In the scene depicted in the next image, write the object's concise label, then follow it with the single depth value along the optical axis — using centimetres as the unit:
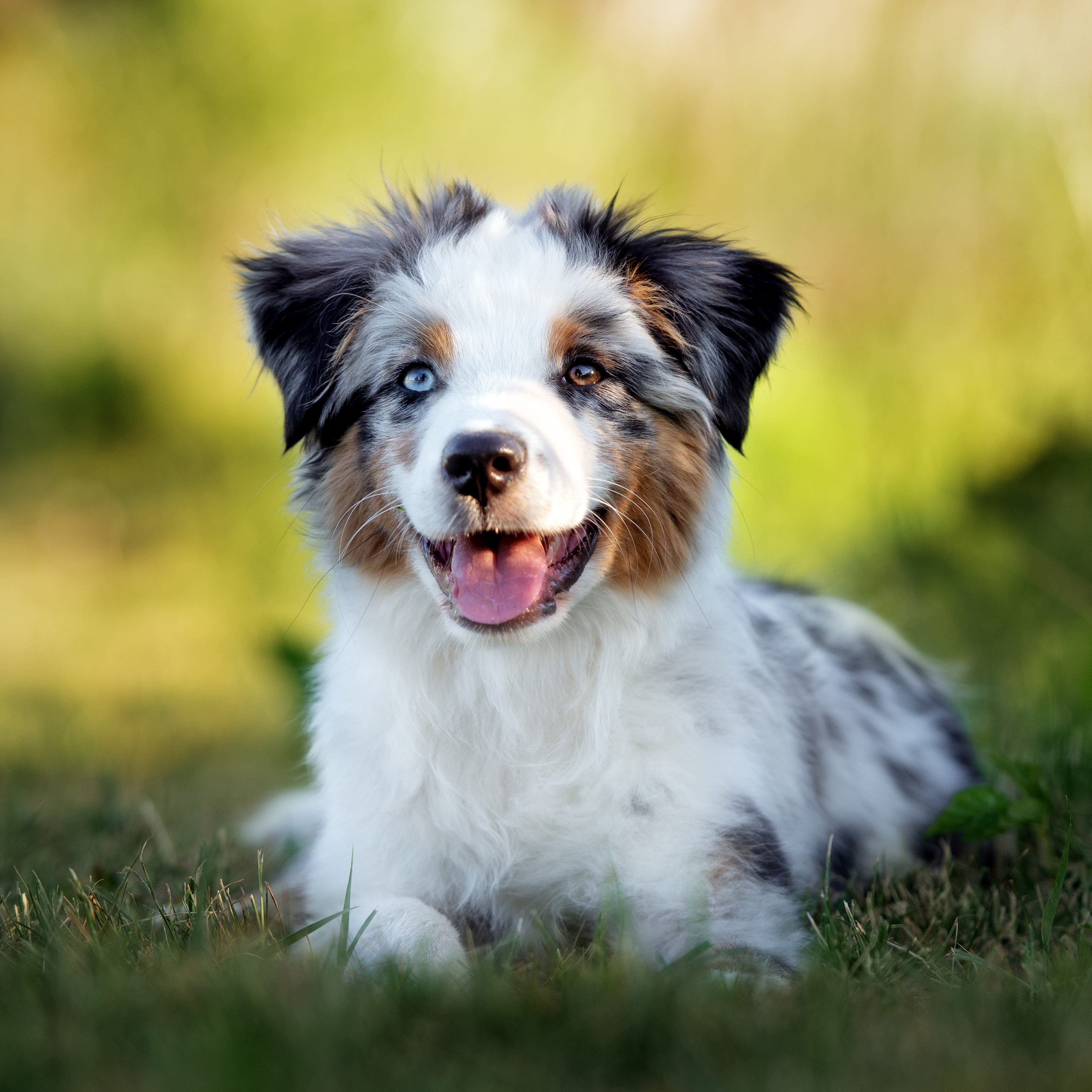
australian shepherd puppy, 277
